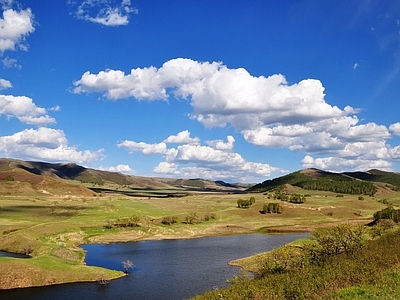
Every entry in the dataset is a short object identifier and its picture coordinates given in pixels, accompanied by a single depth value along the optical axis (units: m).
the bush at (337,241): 69.31
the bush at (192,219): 171.00
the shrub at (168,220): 165.50
